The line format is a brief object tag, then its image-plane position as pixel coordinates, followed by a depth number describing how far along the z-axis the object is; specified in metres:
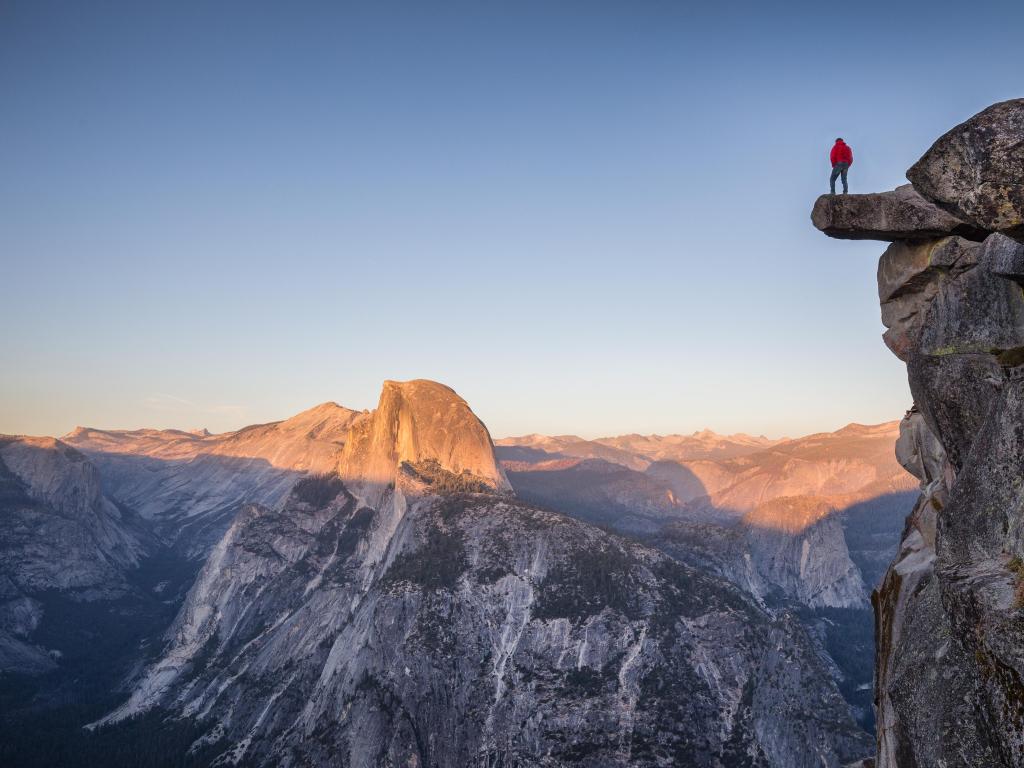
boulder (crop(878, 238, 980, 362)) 23.48
